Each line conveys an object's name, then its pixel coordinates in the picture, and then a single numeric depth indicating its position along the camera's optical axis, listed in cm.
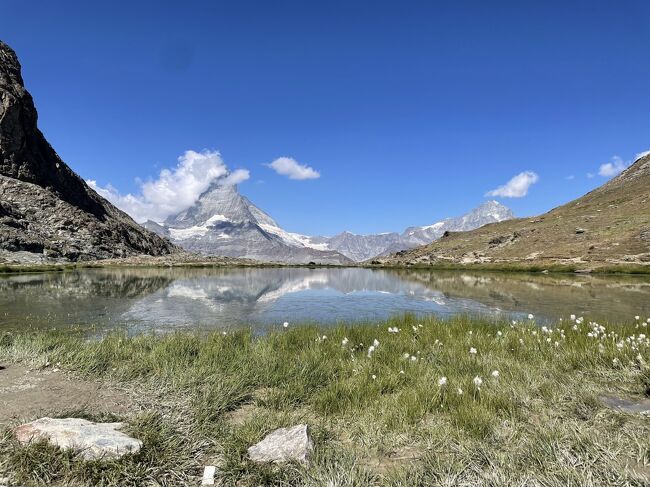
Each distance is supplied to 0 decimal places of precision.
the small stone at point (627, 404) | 725
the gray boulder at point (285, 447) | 561
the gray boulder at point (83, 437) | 535
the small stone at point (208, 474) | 518
